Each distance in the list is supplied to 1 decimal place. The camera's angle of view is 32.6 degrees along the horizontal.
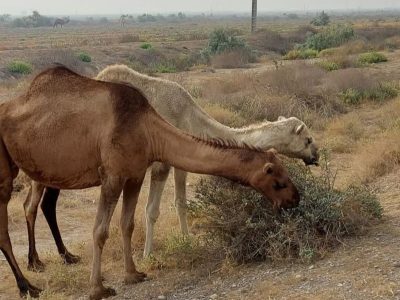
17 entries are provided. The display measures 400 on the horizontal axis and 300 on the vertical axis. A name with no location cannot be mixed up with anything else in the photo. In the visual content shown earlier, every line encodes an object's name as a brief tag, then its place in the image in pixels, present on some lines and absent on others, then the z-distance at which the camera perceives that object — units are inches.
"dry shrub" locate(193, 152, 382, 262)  267.7
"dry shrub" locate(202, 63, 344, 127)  673.6
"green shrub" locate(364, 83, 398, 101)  789.9
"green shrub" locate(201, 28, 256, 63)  1485.0
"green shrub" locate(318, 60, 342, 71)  1061.8
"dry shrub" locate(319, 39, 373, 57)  1406.3
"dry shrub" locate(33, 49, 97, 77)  1223.8
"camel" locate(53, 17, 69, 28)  4908.5
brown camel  251.8
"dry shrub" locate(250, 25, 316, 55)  1855.3
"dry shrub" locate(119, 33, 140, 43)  2351.0
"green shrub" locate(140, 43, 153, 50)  1824.3
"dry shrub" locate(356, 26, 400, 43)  1949.6
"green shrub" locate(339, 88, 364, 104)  782.5
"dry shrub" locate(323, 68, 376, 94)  818.2
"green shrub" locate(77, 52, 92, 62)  1430.9
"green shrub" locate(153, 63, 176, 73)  1269.7
